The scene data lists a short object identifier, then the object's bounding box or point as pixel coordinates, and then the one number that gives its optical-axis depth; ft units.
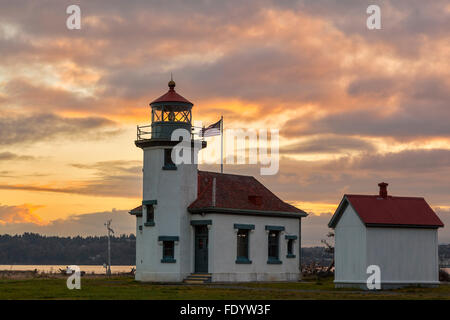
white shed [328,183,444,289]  132.57
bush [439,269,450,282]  174.09
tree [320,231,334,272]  200.79
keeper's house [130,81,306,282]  160.45
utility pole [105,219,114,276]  237.88
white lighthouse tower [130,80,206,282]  160.35
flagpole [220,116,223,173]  165.37
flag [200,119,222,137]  164.45
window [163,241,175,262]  160.97
